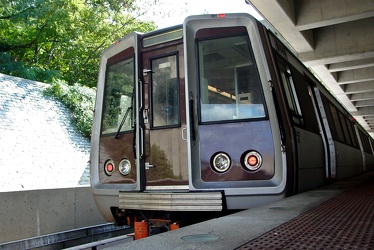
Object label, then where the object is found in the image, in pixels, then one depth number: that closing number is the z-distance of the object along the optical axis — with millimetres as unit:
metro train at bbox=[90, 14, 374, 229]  4332
